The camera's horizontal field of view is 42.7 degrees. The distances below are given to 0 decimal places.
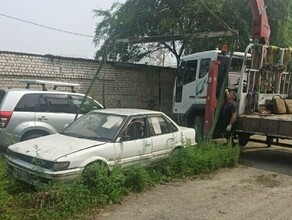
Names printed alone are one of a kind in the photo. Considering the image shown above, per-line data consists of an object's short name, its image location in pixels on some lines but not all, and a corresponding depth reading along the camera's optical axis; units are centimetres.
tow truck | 932
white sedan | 551
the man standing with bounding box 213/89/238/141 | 951
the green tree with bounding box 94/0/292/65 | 1670
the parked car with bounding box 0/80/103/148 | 768
